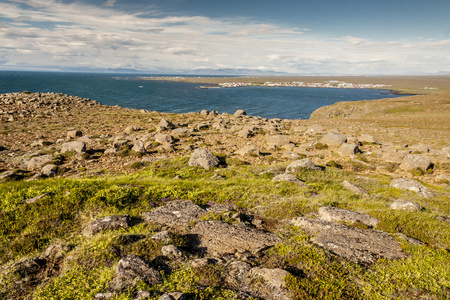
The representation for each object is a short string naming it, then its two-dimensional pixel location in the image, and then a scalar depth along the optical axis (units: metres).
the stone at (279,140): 31.22
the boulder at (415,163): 22.25
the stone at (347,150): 26.70
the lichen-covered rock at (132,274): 7.41
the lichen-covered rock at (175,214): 11.72
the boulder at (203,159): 21.31
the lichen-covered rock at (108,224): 10.29
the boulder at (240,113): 59.07
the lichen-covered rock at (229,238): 9.87
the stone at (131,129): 37.81
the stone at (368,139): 32.51
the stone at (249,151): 26.15
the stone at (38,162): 21.45
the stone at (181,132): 34.89
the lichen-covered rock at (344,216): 12.41
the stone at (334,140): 30.12
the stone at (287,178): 17.47
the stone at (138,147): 26.08
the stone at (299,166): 20.11
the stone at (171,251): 8.91
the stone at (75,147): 25.14
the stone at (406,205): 13.66
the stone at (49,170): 19.88
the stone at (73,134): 33.03
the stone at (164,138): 30.53
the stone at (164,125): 38.67
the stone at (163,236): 9.65
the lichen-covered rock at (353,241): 9.53
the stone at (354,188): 16.36
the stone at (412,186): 16.59
